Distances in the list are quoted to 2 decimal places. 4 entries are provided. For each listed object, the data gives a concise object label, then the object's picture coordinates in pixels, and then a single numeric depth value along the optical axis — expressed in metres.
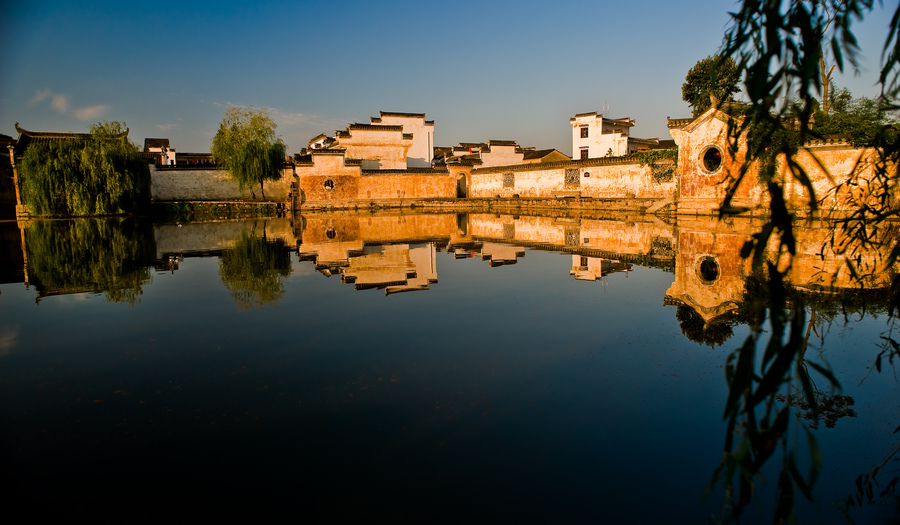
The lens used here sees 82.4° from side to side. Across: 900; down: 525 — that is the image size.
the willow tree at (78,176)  22.77
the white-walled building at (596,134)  40.94
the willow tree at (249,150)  28.94
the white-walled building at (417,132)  37.94
